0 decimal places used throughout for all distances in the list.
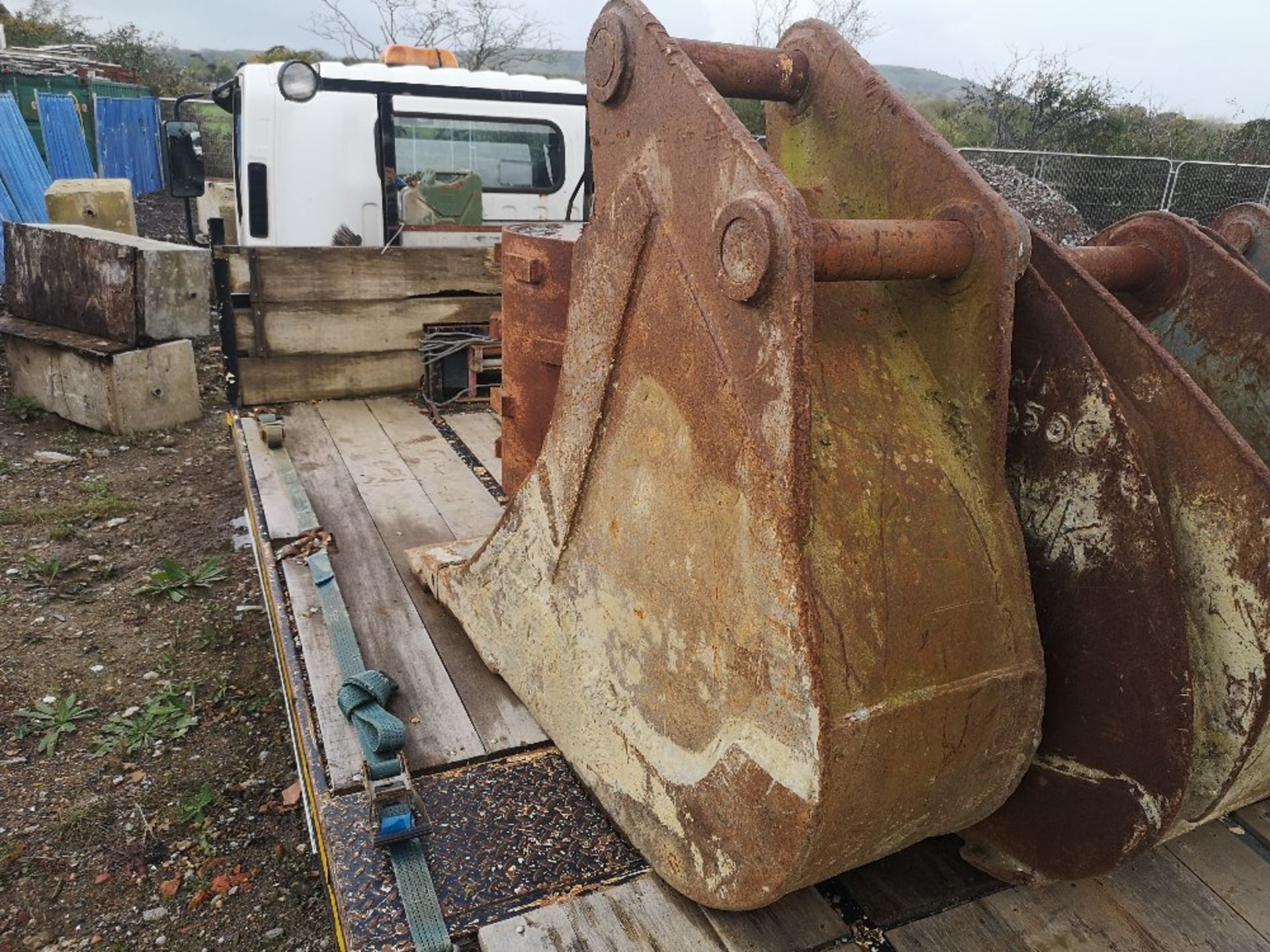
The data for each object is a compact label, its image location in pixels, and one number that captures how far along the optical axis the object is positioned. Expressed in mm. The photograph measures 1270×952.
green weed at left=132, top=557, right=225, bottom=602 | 4355
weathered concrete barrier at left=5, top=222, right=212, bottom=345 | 5816
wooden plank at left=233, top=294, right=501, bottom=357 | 4535
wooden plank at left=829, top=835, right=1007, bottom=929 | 1727
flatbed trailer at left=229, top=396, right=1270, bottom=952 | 1652
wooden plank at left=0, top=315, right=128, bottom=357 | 5910
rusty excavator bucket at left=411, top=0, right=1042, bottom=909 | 1334
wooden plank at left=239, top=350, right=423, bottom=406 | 4621
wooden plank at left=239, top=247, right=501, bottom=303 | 4465
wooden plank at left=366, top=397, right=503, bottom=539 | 3539
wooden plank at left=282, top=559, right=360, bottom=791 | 2008
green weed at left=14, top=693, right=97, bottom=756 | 3307
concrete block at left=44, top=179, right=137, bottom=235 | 9258
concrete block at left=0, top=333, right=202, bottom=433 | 6047
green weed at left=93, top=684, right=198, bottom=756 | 3338
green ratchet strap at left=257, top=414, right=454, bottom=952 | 1632
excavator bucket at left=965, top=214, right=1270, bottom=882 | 1335
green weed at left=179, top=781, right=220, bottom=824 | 3012
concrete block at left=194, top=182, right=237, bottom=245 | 12085
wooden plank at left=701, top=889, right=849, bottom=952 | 1636
